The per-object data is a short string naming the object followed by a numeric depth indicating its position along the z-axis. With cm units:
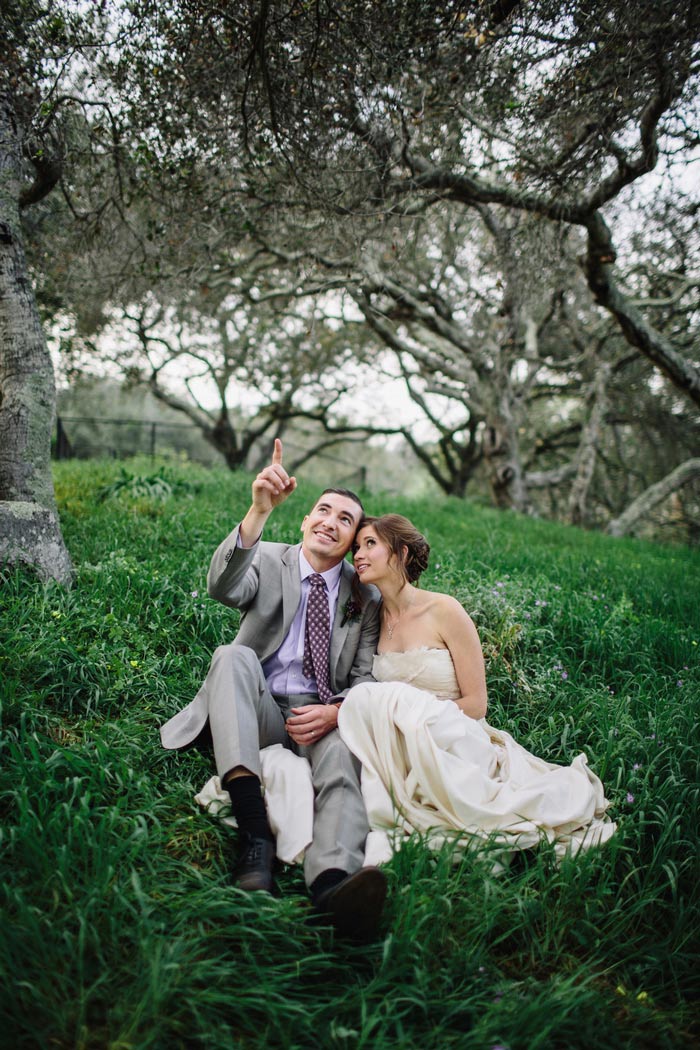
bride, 263
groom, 235
